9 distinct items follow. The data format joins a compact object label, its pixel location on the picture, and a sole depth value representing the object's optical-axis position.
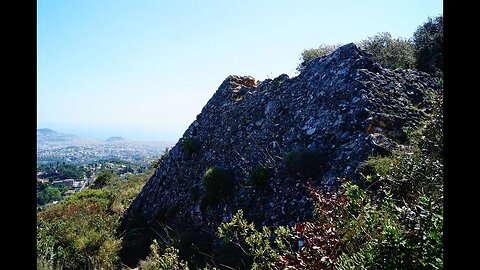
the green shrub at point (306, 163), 7.69
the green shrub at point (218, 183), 9.48
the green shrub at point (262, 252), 3.68
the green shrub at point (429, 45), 11.35
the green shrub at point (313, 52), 16.12
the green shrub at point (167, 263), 4.31
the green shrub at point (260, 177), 8.63
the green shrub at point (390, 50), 12.47
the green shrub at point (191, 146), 12.45
